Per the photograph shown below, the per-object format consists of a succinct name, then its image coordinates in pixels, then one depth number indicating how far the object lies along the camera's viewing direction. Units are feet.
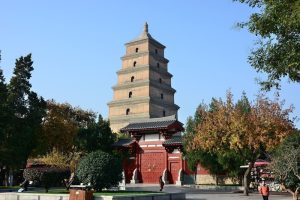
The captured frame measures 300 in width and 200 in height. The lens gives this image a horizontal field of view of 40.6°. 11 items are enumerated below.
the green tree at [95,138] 155.94
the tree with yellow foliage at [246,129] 91.91
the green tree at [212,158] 119.14
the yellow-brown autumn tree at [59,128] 140.76
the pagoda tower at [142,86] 212.02
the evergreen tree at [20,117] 114.42
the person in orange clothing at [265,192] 62.03
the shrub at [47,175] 81.76
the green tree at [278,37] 40.61
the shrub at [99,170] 73.15
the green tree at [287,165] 64.44
